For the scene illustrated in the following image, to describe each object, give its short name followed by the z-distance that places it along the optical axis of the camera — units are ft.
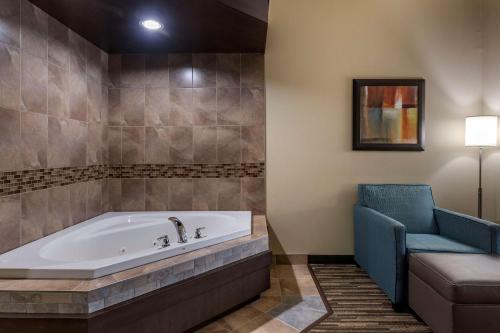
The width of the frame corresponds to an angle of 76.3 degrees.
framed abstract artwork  10.50
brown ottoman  5.71
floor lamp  9.53
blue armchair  7.31
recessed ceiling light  7.93
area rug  6.77
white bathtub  5.27
